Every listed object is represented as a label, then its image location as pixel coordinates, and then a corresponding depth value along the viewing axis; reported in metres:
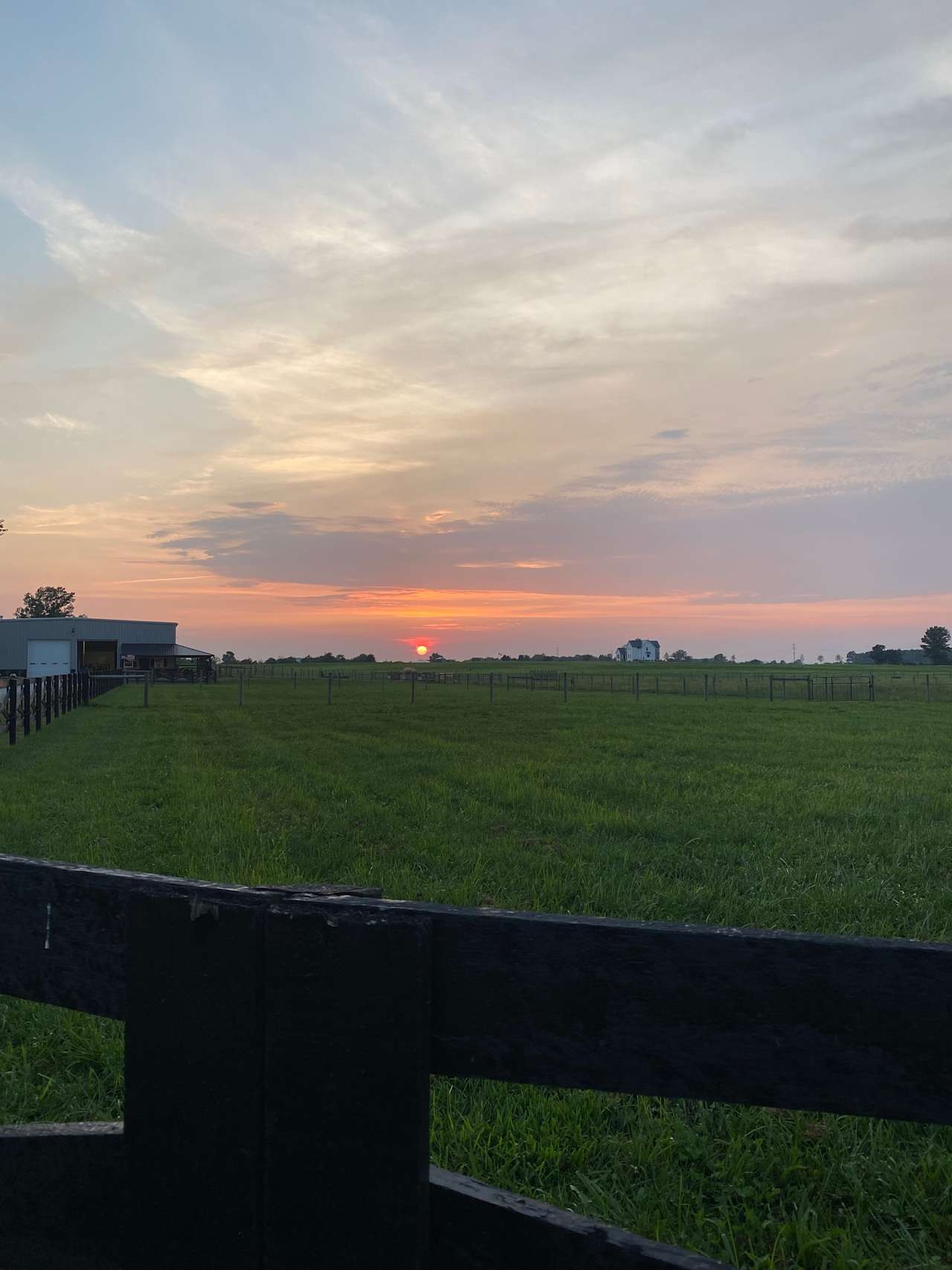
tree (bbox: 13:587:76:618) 140.50
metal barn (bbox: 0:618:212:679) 72.12
